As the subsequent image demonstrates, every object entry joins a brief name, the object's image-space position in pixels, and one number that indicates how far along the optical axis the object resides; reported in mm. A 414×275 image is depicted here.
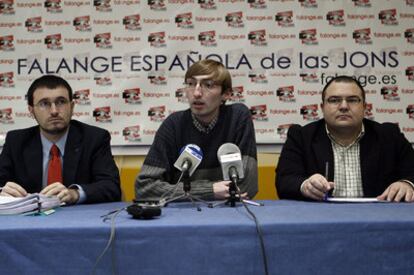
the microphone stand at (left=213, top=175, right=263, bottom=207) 1789
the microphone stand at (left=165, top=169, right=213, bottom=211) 1822
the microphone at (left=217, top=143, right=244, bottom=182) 1817
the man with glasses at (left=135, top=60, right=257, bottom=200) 2453
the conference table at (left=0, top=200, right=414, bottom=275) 1379
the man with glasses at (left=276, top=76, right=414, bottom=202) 2459
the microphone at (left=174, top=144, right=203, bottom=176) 1831
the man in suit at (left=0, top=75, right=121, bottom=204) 2500
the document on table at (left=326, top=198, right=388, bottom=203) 2025
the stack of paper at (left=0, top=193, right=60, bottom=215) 1728
